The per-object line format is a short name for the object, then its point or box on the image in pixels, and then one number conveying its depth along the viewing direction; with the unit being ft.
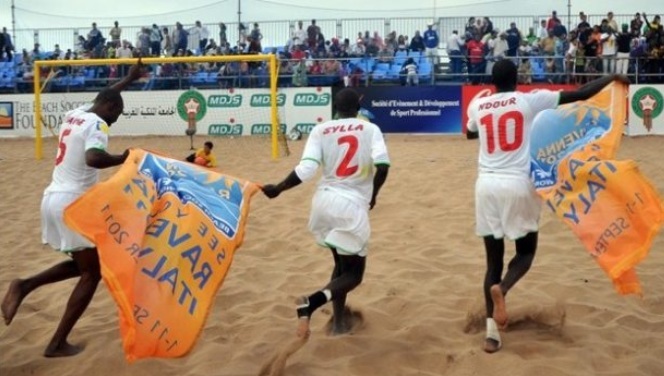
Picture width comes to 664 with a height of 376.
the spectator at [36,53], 76.87
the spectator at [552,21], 68.13
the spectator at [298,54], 70.90
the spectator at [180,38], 75.10
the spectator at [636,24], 65.22
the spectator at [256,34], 73.69
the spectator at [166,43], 75.84
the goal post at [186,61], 47.19
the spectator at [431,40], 70.54
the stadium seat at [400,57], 67.36
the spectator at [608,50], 62.80
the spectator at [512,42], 66.28
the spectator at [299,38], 74.19
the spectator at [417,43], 71.00
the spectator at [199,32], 77.05
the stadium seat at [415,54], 68.39
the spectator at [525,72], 63.46
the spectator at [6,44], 78.43
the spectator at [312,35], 73.71
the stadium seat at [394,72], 66.54
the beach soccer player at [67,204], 16.35
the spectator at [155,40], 75.92
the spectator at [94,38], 77.20
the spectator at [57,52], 76.51
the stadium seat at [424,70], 66.49
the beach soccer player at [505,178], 16.02
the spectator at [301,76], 66.05
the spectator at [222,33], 76.23
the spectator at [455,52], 65.72
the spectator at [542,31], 68.23
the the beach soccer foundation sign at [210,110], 63.87
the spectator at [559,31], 67.67
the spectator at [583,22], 64.50
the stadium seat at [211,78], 66.23
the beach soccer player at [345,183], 16.21
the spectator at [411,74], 65.67
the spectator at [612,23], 64.85
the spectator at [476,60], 64.64
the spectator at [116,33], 77.20
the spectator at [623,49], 62.80
